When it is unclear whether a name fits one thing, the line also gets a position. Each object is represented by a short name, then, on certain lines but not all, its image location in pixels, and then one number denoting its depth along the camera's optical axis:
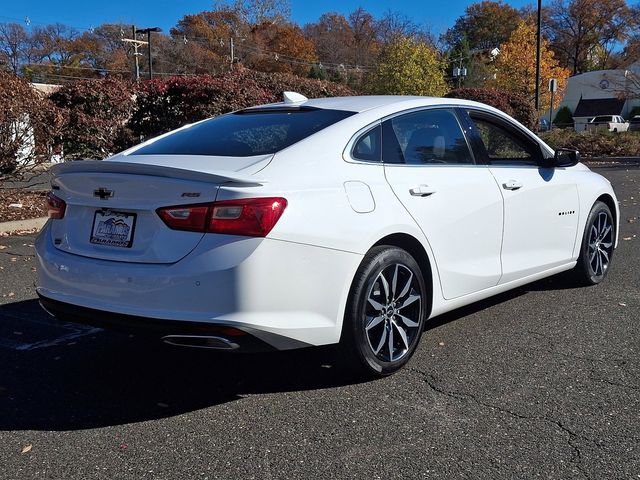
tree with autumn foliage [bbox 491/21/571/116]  52.16
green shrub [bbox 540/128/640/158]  26.66
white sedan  3.25
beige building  75.19
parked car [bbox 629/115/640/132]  60.42
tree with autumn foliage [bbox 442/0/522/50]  100.77
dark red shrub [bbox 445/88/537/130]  22.66
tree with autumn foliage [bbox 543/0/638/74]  86.44
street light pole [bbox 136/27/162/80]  46.29
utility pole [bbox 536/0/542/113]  28.77
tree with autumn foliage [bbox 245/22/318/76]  80.06
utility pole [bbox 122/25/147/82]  46.76
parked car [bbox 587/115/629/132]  51.72
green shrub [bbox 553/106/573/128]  77.49
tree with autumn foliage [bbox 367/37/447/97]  38.59
